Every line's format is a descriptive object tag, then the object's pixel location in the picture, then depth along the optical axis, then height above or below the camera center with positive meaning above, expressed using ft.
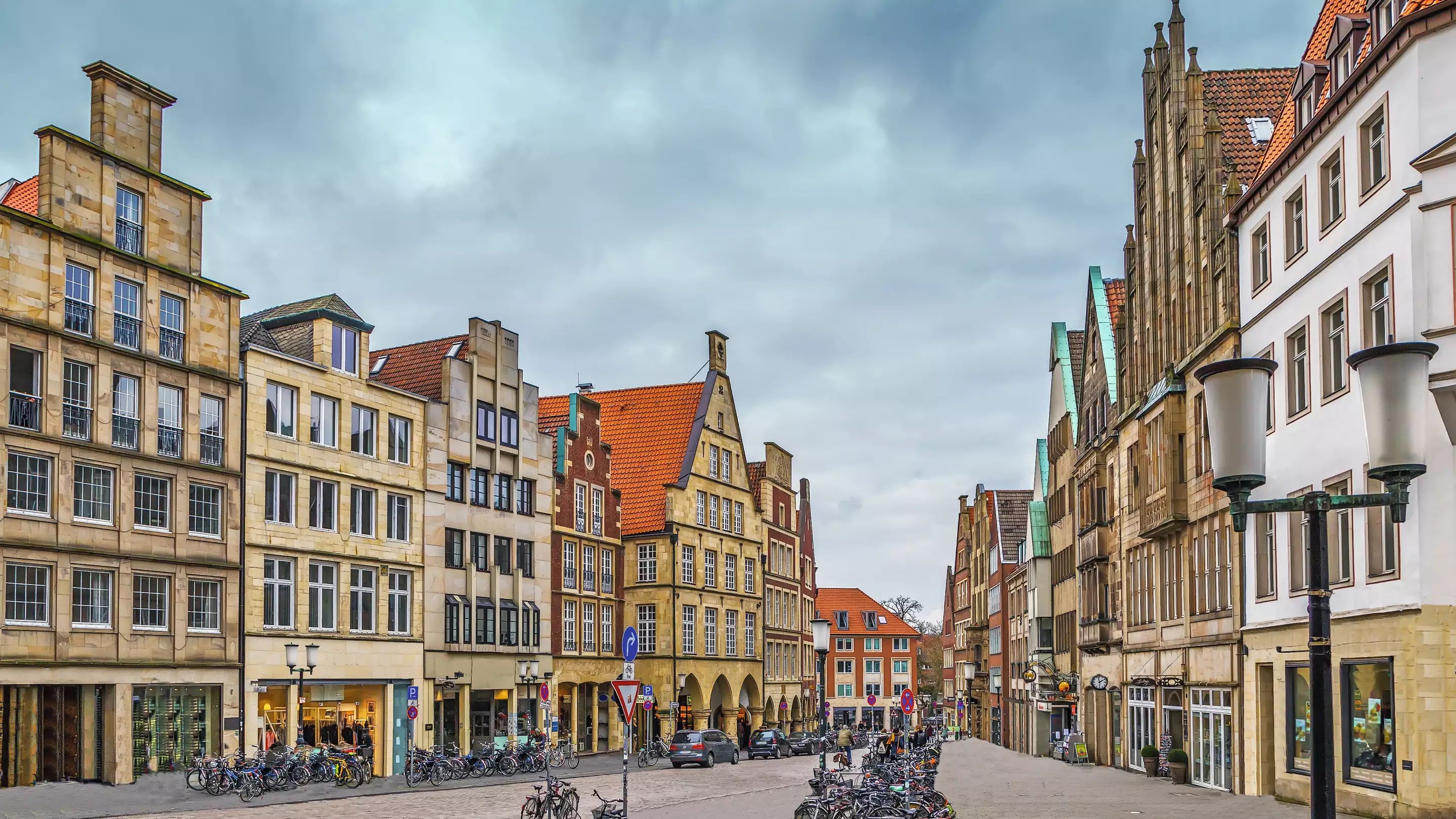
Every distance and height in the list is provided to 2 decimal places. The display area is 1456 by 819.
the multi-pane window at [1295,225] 92.94 +19.79
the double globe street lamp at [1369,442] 25.81 +1.61
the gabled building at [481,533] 166.50 +0.15
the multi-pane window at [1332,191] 85.14 +20.14
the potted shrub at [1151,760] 128.98 -20.20
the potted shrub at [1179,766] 118.73 -19.03
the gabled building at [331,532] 139.54 +0.28
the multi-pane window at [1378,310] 76.74 +11.78
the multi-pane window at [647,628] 227.20 -14.77
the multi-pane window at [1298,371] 90.84 +10.05
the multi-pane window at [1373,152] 78.12 +20.54
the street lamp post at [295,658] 129.90 -11.01
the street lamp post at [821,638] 116.37 -8.36
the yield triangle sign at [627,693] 74.02 -8.10
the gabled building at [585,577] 200.64 -6.19
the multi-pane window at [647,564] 229.04 -4.69
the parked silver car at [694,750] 175.11 -26.12
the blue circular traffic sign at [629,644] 76.13 -5.89
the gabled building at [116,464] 114.11 +6.04
